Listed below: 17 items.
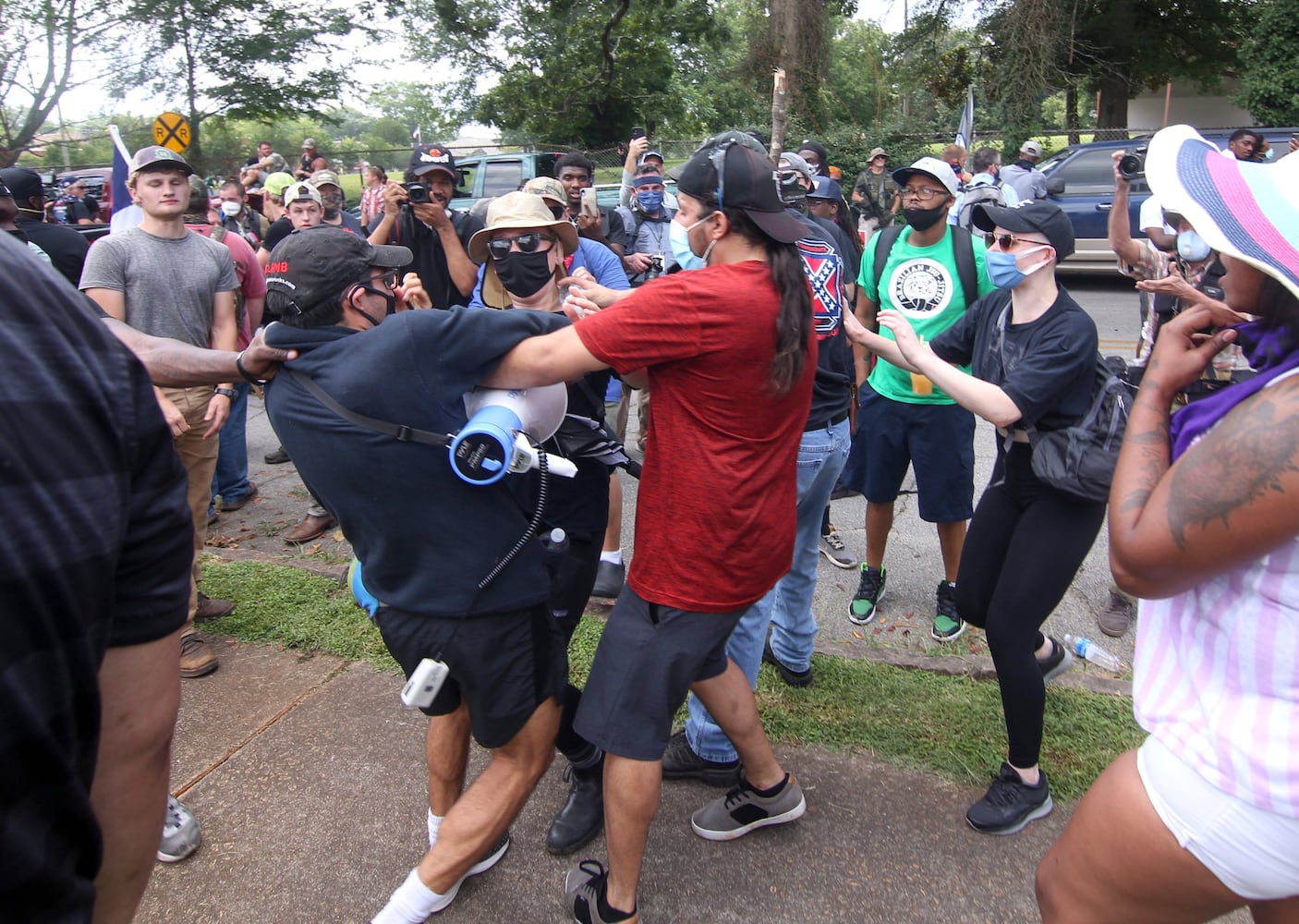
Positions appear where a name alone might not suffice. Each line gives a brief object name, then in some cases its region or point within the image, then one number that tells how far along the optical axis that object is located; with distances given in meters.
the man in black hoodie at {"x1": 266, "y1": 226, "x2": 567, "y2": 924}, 2.00
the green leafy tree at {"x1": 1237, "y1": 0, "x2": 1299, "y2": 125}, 17.50
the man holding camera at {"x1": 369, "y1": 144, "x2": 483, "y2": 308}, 4.55
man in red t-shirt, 2.06
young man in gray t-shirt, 4.26
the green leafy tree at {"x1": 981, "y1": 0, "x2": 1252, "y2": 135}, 20.06
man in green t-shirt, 3.85
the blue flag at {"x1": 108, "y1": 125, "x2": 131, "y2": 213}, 5.53
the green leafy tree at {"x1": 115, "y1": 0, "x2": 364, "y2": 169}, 26.52
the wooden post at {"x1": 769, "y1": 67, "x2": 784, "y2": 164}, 6.84
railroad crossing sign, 12.41
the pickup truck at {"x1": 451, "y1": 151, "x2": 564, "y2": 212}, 13.62
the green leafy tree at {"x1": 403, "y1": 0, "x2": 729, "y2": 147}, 24.75
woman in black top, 2.73
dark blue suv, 12.11
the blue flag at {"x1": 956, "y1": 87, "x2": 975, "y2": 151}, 11.27
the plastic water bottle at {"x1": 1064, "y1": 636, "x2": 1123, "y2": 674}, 3.66
